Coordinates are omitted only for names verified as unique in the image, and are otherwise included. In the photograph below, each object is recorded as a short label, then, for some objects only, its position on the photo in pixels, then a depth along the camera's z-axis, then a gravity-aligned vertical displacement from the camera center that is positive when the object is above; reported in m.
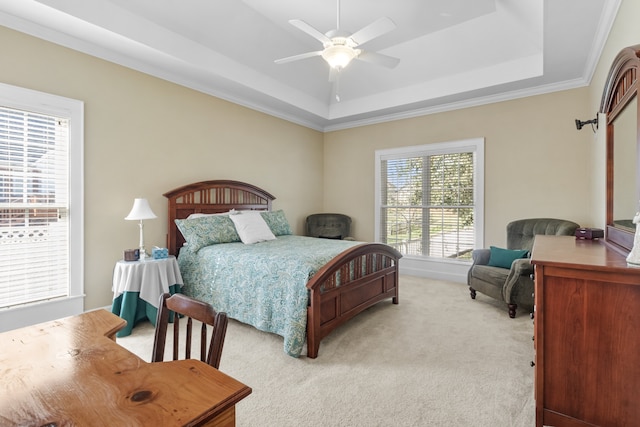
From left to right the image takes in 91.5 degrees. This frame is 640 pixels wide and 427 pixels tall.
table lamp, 3.19 -0.01
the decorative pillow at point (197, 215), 3.84 -0.04
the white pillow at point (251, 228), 3.83 -0.20
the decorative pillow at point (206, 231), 3.54 -0.22
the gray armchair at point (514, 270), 3.20 -0.65
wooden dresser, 1.38 -0.60
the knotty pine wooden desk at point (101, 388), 0.71 -0.46
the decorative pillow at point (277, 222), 4.46 -0.15
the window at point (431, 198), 4.79 +0.23
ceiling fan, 2.41 +1.42
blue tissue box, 3.27 -0.44
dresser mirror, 1.69 +0.42
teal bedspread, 2.53 -0.64
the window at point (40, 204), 2.73 +0.06
